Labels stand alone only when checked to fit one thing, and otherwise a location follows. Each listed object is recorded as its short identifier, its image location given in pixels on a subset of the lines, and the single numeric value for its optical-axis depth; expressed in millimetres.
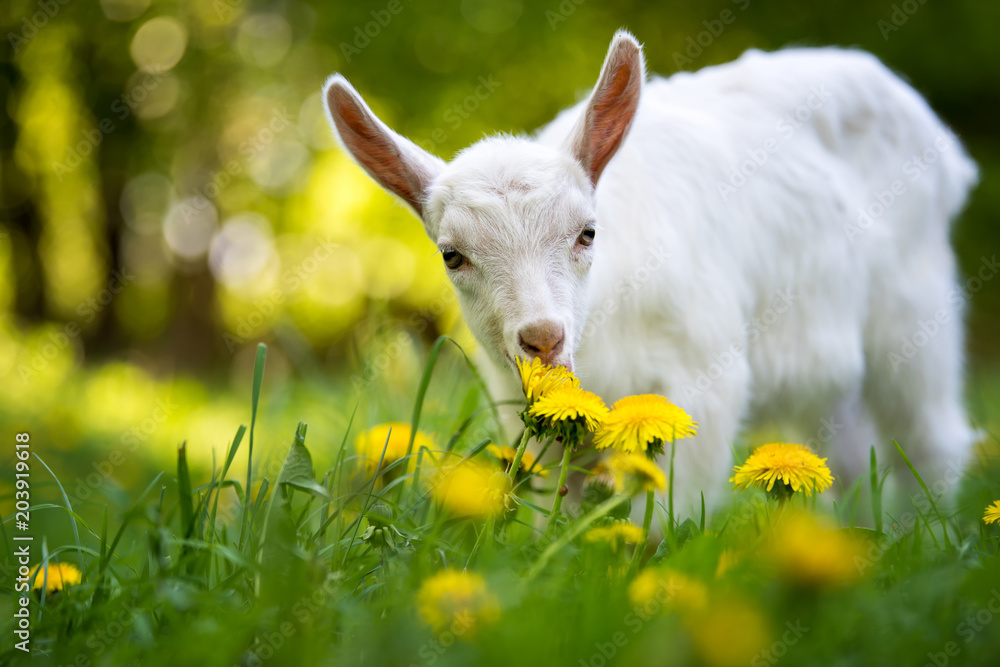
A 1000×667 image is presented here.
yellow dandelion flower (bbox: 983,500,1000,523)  2306
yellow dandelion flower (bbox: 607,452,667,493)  2250
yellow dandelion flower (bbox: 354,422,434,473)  2410
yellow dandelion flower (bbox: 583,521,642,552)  2275
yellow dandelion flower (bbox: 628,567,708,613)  2219
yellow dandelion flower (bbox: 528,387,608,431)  2274
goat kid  2405
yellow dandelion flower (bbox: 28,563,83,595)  2296
